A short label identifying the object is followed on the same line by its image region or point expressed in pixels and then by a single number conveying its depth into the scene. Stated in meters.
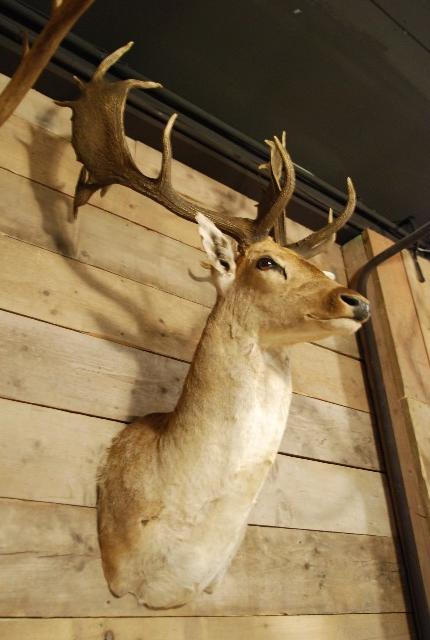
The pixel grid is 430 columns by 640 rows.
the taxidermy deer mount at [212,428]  1.17
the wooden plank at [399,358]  1.88
